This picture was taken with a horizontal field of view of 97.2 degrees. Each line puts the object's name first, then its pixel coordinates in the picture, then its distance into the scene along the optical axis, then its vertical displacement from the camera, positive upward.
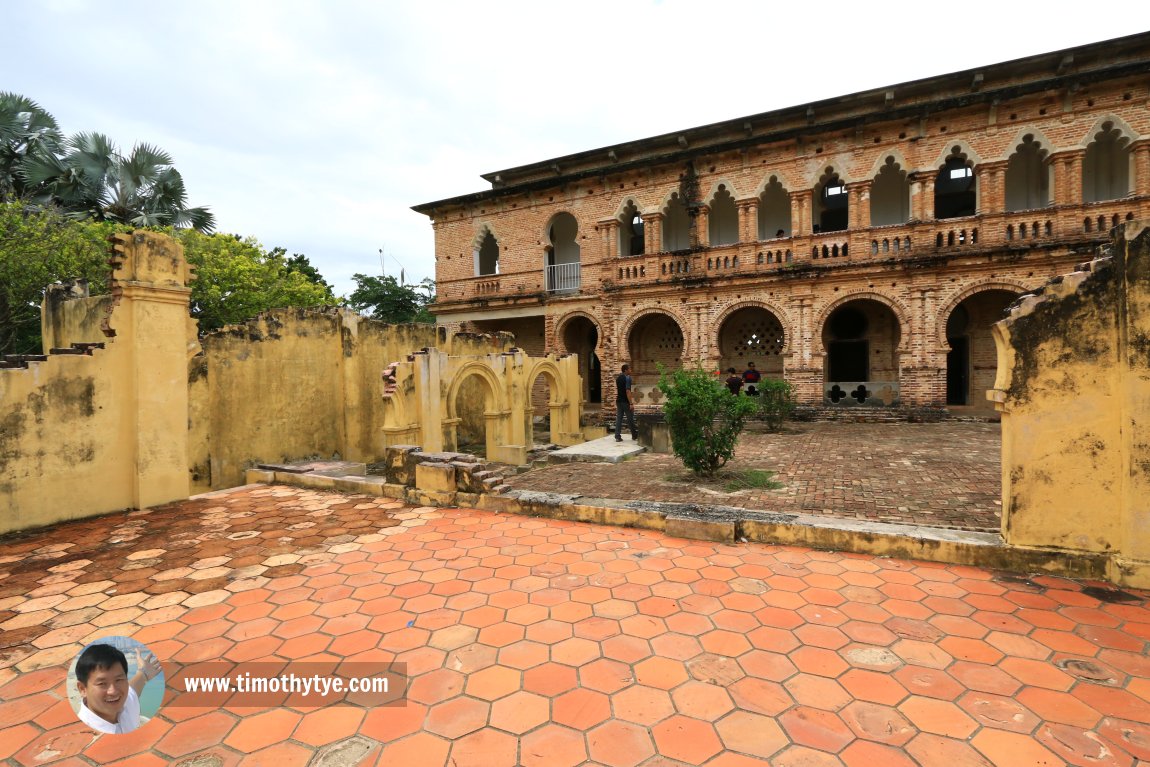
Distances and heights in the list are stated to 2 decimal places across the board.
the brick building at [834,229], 12.70 +4.44
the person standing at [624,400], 11.64 -0.59
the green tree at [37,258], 12.38 +3.19
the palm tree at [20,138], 16.81 +8.38
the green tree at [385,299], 28.73 +4.54
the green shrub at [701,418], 7.53 -0.67
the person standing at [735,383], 13.58 -0.26
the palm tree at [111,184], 17.22 +7.09
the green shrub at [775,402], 12.88 -0.74
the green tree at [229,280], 16.14 +3.40
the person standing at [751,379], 14.92 -0.18
